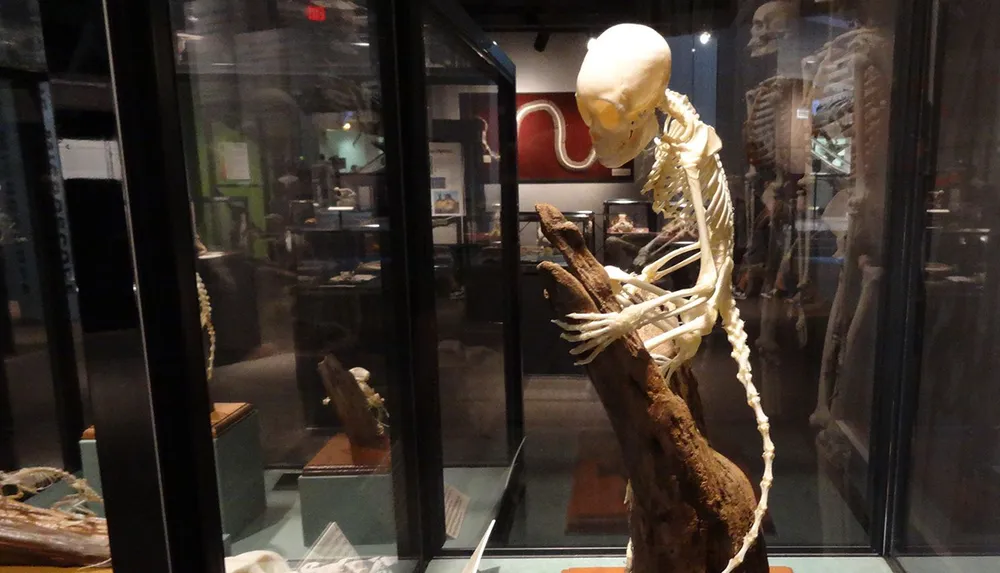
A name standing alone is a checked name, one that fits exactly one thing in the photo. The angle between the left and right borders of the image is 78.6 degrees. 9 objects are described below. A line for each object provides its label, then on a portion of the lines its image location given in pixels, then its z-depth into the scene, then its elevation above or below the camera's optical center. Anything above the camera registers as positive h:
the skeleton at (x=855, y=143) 1.94 +0.14
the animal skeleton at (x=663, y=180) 1.11 +0.03
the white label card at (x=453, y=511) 2.17 -1.11
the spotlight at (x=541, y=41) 2.02 +0.51
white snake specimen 2.08 +0.24
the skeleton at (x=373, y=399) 1.94 -0.63
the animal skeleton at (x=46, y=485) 1.72 -0.81
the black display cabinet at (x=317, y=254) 0.80 -0.13
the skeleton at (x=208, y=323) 1.57 -0.30
